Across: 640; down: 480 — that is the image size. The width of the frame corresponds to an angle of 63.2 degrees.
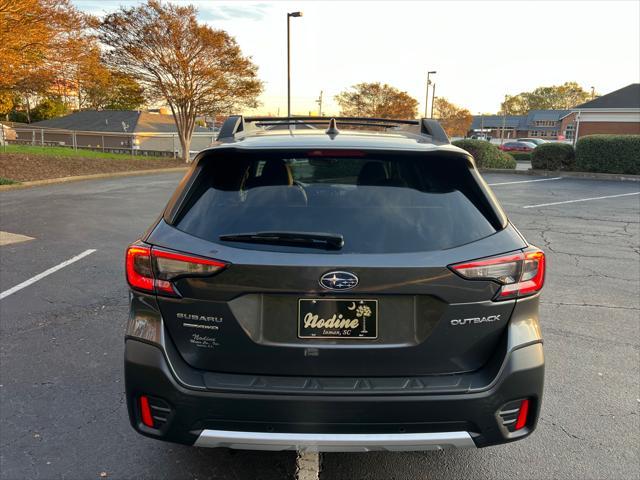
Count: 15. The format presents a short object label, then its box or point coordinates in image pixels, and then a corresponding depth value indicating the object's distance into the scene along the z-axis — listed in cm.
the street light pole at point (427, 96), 4991
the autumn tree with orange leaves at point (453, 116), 6981
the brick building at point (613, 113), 4312
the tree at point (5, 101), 2017
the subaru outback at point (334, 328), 218
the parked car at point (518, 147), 4459
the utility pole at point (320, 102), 6056
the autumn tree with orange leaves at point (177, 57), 2611
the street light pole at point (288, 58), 2862
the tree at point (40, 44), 1634
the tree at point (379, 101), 5019
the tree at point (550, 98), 13500
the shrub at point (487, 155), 2495
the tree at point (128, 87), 2675
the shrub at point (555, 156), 2320
